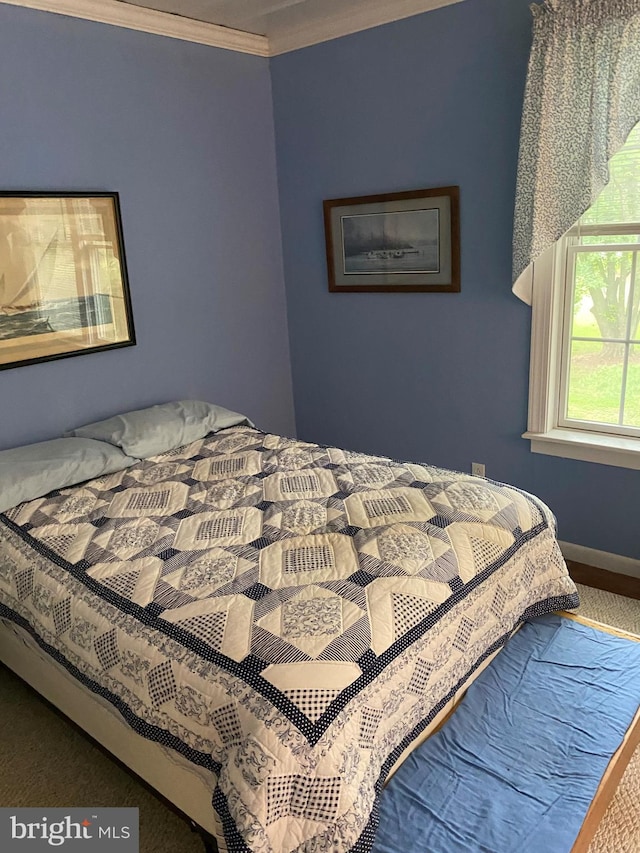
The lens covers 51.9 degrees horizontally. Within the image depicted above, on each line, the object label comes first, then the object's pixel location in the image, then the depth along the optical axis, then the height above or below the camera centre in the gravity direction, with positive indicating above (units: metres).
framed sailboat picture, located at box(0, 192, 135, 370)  2.71 +0.00
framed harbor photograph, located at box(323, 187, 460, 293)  3.12 +0.10
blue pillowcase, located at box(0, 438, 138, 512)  2.41 -0.71
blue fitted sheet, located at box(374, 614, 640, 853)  1.51 -1.25
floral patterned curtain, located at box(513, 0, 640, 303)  2.37 +0.53
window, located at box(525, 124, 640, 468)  2.67 -0.34
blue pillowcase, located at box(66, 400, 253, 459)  2.84 -0.67
